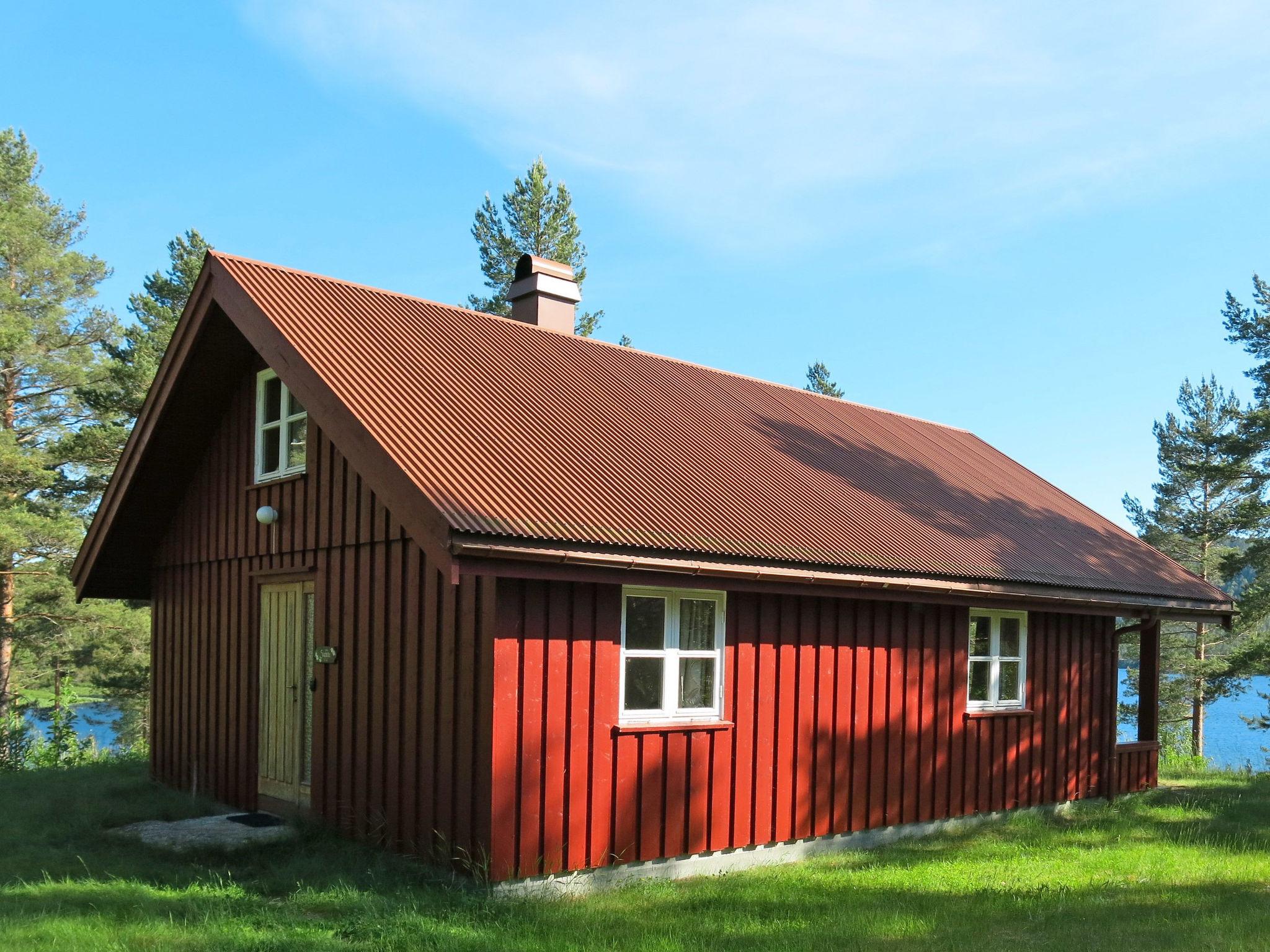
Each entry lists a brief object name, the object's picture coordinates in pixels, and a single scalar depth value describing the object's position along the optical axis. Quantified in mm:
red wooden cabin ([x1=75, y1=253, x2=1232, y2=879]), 8617
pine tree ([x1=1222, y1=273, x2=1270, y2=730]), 26562
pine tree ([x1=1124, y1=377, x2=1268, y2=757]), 33531
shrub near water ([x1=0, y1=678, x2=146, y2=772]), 18297
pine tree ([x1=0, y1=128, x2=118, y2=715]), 24312
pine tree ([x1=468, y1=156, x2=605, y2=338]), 30781
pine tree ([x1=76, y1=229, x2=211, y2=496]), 25281
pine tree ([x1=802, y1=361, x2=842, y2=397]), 42125
